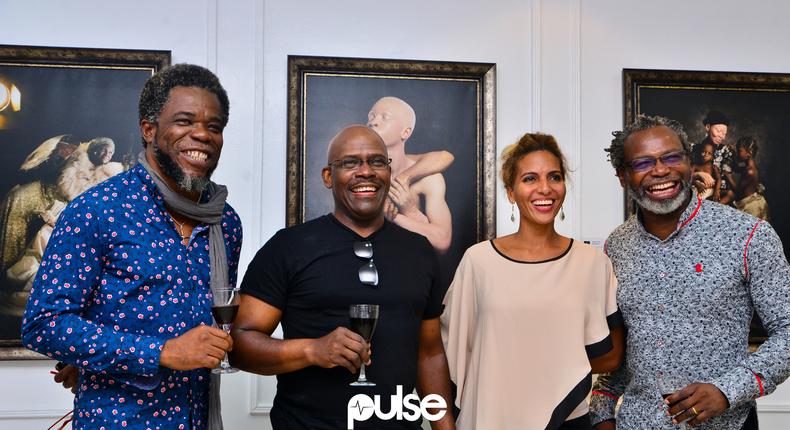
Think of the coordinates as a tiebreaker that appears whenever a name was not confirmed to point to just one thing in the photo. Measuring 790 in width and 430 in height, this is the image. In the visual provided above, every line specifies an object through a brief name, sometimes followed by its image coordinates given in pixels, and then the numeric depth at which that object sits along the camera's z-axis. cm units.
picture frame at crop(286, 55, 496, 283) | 386
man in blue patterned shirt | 201
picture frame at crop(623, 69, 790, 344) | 410
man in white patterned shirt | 248
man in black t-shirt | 235
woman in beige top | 254
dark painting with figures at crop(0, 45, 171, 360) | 368
